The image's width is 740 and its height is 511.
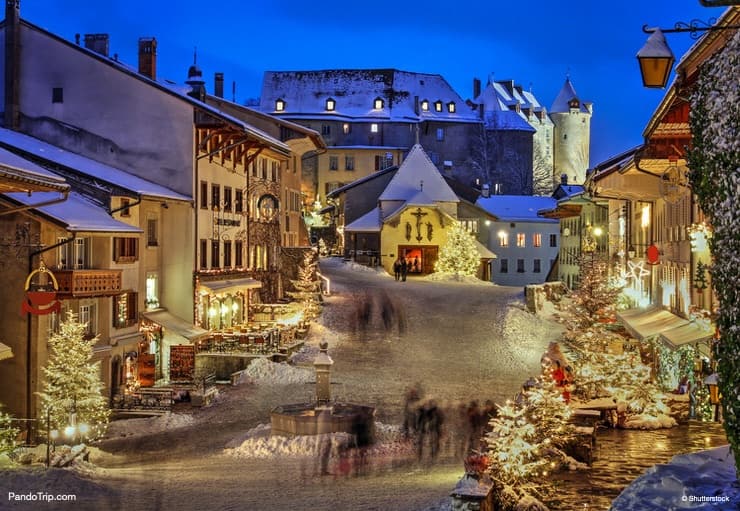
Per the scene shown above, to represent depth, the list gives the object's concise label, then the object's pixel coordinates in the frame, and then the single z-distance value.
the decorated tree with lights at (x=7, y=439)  18.98
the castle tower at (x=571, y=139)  126.38
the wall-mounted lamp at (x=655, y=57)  11.52
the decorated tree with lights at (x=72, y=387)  25.42
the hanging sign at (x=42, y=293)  19.45
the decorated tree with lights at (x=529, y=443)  13.84
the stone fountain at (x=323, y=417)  22.08
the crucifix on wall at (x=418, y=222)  67.94
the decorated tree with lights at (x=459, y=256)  63.22
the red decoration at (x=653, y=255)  29.34
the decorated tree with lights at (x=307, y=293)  43.44
